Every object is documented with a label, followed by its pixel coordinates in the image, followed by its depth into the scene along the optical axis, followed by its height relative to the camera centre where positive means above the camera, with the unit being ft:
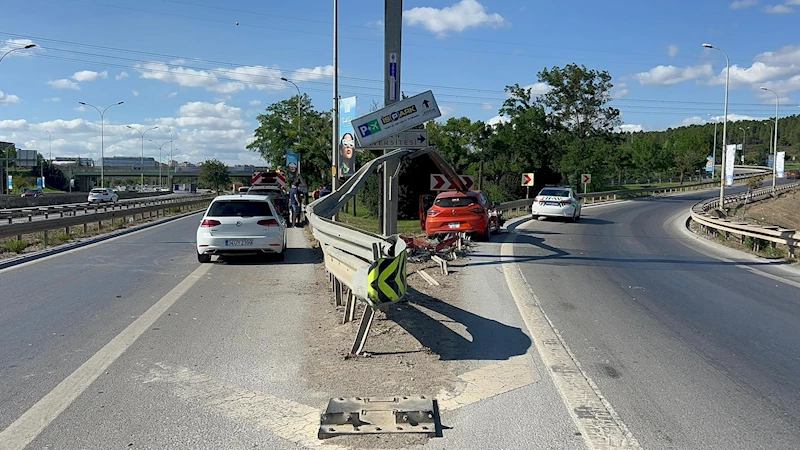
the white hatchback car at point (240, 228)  46.29 -3.65
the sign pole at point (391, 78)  42.45 +6.52
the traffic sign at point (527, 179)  142.51 +0.20
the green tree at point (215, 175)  371.97 +0.74
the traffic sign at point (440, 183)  54.95 -0.33
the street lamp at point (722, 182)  140.21 -0.06
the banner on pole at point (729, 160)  143.00 +4.86
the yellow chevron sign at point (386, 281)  20.10 -3.16
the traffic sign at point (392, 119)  41.86 +3.74
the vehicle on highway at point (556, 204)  93.91 -3.34
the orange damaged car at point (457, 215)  60.08 -3.25
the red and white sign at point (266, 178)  123.54 -0.25
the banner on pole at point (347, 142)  82.43 +4.51
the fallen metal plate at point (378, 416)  15.57 -5.82
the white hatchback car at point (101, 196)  186.38 -6.03
